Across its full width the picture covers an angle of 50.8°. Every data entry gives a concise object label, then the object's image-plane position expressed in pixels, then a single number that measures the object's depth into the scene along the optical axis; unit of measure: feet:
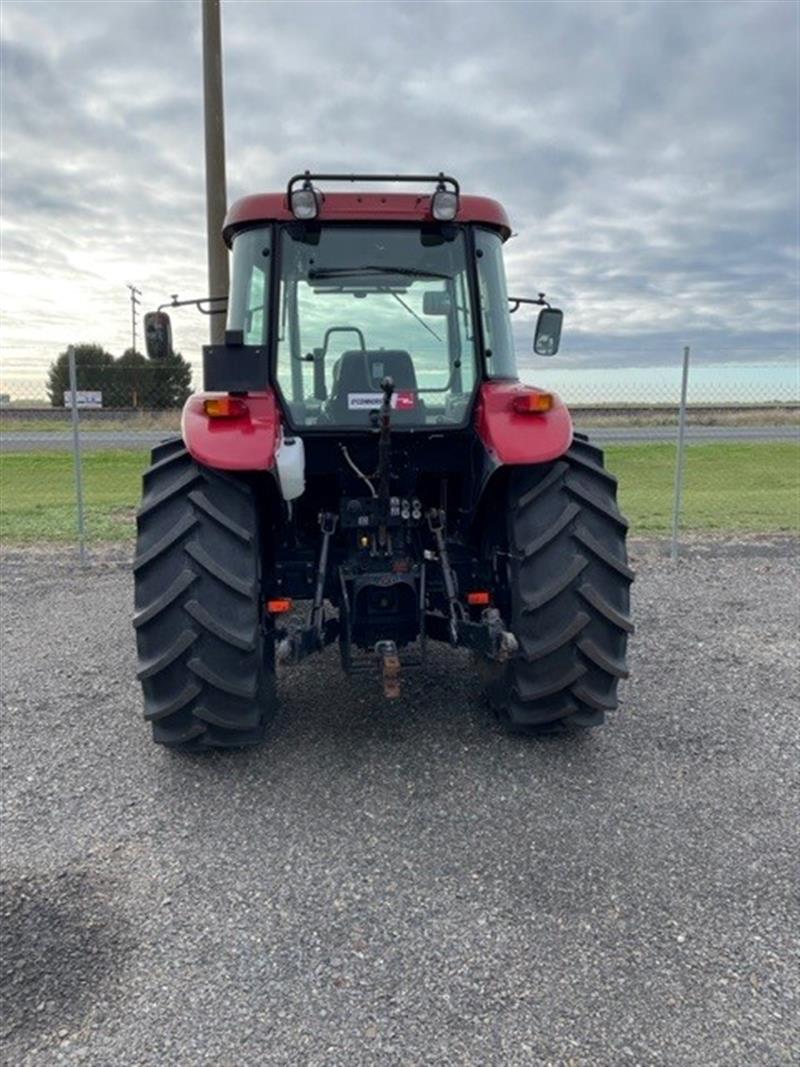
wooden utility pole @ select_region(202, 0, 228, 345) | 27.71
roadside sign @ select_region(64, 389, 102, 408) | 39.14
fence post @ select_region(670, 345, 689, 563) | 25.21
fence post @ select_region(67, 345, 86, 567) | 23.40
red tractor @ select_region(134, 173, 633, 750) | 11.41
